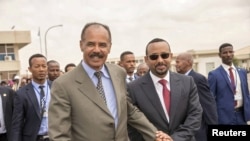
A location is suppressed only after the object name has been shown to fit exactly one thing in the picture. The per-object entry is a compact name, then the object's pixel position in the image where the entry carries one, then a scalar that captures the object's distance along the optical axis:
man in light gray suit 2.45
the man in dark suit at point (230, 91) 6.16
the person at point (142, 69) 8.68
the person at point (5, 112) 5.10
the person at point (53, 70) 6.86
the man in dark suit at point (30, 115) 4.63
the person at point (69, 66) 8.02
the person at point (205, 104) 5.68
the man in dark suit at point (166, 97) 3.22
